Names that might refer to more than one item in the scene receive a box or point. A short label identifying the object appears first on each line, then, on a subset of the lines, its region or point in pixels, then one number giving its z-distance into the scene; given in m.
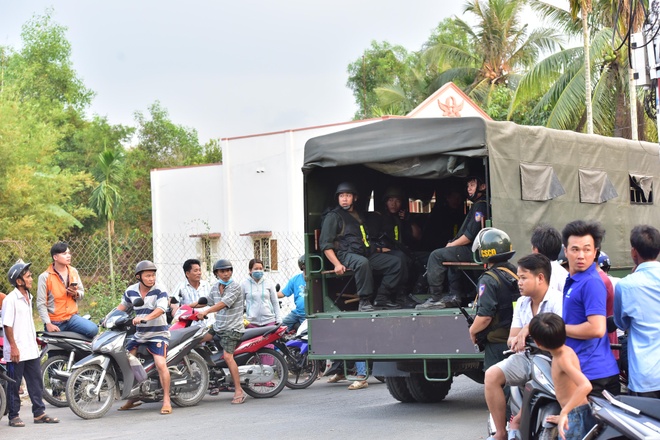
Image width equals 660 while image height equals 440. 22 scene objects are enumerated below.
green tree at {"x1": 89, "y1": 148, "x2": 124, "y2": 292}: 40.97
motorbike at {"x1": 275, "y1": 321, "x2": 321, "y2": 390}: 12.41
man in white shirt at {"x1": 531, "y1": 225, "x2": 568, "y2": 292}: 7.51
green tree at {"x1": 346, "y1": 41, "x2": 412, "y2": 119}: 54.53
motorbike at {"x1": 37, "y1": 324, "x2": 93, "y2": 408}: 10.97
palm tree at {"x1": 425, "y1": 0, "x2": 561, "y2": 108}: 36.72
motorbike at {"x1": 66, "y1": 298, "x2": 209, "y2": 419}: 10.27
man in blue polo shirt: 5.49
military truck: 9.30
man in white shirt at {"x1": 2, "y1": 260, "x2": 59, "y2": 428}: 9.78
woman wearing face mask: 12.92
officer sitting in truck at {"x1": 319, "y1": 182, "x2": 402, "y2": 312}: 10.20
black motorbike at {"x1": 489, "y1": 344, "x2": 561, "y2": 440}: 5.46
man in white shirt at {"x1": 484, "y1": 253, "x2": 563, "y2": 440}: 6.18
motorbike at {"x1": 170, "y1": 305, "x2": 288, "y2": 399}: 11.55
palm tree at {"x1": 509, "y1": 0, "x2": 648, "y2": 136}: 25.98
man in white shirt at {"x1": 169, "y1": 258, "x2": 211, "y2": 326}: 12.16
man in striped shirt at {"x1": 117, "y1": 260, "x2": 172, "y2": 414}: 10.55
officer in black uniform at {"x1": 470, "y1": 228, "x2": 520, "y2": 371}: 7.03
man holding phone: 11.40
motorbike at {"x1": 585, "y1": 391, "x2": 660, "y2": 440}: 4.59
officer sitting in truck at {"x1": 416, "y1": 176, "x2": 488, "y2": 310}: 9.70
